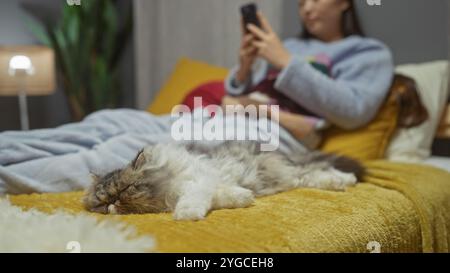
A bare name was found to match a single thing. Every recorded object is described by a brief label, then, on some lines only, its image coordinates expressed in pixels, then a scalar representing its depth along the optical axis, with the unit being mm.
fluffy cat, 786
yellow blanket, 666
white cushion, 1410
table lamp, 2119
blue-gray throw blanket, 962
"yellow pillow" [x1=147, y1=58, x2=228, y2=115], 1814
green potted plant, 2430
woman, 1328
